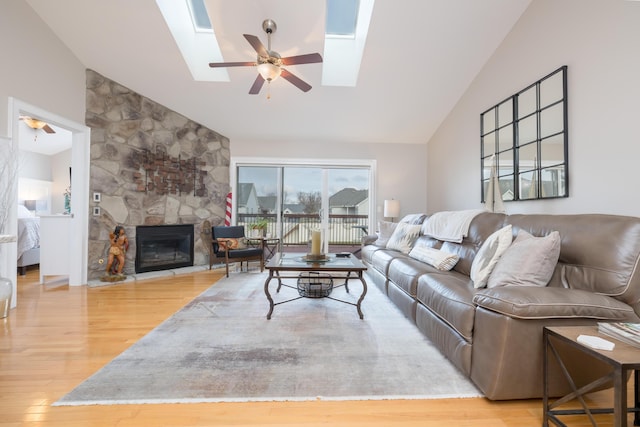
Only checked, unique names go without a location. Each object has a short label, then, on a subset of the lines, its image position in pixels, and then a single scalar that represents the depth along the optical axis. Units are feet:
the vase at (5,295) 8.71
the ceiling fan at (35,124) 14.79
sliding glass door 18.95
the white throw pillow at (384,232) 14.62
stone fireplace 13.43
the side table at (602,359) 3.41
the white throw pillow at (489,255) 6.81
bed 14.14
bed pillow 14.92
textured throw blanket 9.78
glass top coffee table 8.66
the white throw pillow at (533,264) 5.92
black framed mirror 9.11
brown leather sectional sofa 4.77
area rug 5.24
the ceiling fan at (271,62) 9.31
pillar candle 9.96
